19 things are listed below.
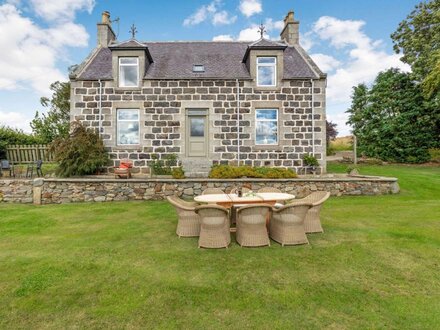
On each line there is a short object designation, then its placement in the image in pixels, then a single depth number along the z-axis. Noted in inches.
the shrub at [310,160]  514.6
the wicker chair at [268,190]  285.7
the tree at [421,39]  791.1
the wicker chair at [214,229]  196.9
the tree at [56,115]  852.0
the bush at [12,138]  568.4
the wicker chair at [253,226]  200.7
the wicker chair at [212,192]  288.3
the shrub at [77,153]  455.8
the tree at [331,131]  1376.5
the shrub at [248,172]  457.7
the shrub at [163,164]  508.1
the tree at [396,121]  840.3
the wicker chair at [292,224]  203.8
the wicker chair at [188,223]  231.3
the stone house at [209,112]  517.3
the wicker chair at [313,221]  236.7
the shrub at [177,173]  471.5
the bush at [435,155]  831.1
